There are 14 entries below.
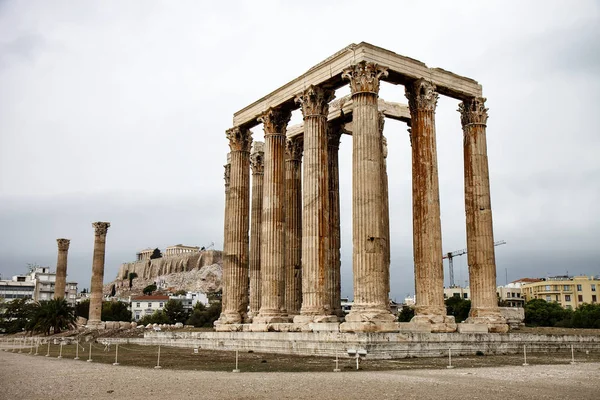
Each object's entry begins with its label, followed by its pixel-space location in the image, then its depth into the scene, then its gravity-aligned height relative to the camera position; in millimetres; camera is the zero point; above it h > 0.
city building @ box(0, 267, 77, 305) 156625 +7101
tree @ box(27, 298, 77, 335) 69500 -520
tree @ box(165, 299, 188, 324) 120950 -74
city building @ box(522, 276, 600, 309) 116812 +4578
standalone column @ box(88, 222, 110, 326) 69269 +4645
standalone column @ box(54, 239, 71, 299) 76875 +6901
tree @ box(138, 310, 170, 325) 112862 -1085
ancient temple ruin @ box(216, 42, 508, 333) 27500 +5919
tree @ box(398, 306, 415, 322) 70188 -276
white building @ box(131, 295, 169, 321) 165500 +2408
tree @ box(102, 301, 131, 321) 113725 +127
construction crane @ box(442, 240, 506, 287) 154575 +12958
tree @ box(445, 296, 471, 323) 75062 +747
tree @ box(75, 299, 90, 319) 114500 +699
